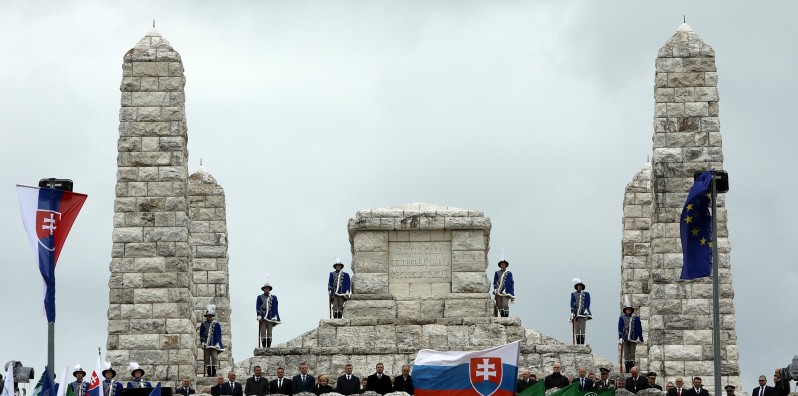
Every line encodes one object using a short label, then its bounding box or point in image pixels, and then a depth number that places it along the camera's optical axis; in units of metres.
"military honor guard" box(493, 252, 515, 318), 51.91
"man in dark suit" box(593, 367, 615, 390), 42.98
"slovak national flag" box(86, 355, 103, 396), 39.47
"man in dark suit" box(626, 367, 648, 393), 43.31
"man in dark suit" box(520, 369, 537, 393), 42.42
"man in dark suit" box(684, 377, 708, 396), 43.01
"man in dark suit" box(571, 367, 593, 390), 42.69
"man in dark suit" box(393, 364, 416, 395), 43.38
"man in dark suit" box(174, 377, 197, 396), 44.31
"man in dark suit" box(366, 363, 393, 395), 43.41
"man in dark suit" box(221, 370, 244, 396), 43.22
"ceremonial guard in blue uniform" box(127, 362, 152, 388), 44.41
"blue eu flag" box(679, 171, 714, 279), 39.84
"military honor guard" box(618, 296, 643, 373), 48.75
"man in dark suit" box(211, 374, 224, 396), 43.25
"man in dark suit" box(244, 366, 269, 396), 43.53
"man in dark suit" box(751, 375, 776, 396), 42.62
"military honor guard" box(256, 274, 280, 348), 51.50
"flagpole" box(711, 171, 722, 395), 37.16
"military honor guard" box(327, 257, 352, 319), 51.72
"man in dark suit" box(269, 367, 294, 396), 43.41
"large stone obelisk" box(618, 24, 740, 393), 49.16
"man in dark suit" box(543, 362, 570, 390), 43.47
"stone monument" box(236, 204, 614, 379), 48.97
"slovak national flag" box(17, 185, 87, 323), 35.38
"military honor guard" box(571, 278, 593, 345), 50.84
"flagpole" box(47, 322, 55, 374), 35.34
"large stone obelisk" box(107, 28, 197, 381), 49.59
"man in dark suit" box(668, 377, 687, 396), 42.94
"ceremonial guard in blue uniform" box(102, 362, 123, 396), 43.31
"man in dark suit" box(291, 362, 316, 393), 43.22
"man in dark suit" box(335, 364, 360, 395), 43.28
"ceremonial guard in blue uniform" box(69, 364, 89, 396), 42.78
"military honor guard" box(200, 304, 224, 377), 50.03
